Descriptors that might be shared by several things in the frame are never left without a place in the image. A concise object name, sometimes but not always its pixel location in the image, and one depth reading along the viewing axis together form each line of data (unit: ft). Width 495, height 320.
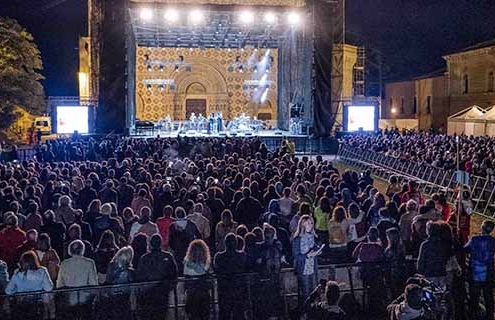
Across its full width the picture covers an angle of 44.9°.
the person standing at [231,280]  22.04
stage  96.73
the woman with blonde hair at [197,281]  21.50
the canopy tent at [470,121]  116.57
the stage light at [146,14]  88.49
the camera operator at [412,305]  15.78
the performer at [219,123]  108.99
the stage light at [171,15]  88.52
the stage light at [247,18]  91.55
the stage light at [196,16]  89.88
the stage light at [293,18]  91.18
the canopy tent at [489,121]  109.81
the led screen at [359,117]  94.48
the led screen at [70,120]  89.92
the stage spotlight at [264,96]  132.80
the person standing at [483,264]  23.50
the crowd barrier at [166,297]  20.40
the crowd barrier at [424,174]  46.96
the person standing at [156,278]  21.35
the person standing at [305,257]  23.45
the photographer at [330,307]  17.03
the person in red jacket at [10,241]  24.17
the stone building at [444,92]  136.98
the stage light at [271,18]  93.09
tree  116.88
